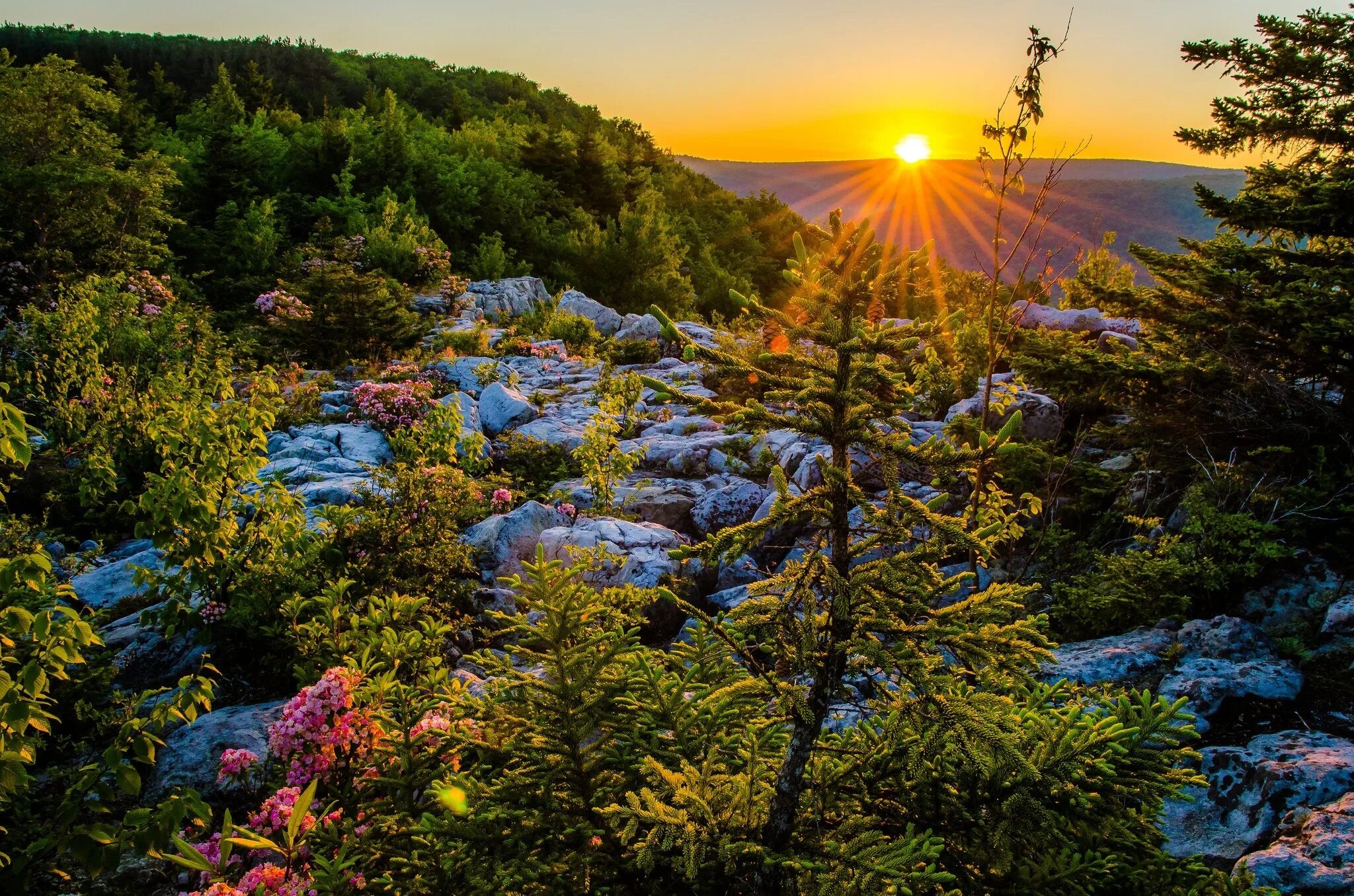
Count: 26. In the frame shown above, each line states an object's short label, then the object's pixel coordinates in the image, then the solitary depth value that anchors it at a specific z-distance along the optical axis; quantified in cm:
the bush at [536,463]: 1010
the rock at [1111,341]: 798
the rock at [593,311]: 2066
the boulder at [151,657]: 522
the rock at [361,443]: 997
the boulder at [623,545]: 673
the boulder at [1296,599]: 480
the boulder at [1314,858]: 269
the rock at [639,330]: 1884
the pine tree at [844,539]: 197
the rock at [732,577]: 691
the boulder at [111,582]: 629
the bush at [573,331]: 1862
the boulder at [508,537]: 708
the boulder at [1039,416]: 784
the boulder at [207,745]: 400
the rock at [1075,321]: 1104
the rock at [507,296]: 2008
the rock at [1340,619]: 450
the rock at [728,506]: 843
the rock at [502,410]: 1212
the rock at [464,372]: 1358
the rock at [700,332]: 1723
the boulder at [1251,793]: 331
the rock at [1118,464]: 724
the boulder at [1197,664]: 419
